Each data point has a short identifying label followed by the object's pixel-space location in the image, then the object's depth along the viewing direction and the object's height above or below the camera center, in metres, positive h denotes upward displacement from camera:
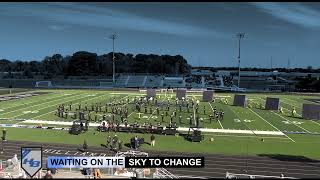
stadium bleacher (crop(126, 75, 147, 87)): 111.38 -3.61
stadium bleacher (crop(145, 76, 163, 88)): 112.66 -3.54
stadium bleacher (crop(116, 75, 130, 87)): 110.90 -3.57
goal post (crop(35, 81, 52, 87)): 94.75 -3.80
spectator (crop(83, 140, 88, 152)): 28.25 -5.19
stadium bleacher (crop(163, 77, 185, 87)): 111.40 -3.64
